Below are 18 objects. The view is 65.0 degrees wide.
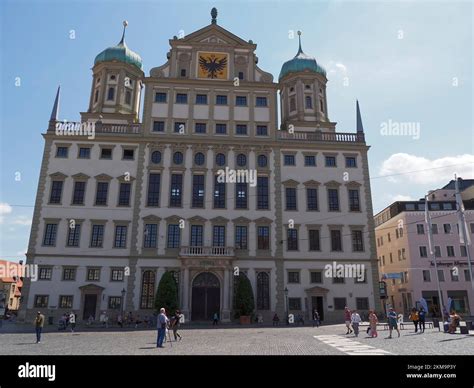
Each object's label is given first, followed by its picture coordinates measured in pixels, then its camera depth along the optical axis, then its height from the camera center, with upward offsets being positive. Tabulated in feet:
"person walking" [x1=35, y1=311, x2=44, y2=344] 65.10 -4.82
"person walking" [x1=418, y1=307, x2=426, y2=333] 83.42 -4.42
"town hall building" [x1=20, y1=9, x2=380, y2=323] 119.96 +31.47
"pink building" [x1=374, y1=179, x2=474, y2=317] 166.40 +18.13
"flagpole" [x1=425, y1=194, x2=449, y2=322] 96.67 +16.38
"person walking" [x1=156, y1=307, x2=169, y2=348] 58.13 -4.79
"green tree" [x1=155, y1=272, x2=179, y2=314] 110.93 +0.45
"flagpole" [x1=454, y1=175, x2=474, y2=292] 80.31 +15.82
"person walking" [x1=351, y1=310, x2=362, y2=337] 75.15 -5.39
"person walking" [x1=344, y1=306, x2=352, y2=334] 81.89 -4.66
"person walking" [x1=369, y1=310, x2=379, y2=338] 71.46 -5.14
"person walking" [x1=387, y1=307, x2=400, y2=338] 71.49 -4.21
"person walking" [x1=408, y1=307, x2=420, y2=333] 81.88 -4.22
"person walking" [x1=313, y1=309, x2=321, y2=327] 107.63 -6.51
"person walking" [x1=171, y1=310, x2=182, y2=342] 68.71 -4.97
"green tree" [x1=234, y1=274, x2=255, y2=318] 113.80 -0.64
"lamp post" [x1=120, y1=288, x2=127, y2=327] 116.62 -1.88
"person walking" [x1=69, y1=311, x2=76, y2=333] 92.73 -5.99
